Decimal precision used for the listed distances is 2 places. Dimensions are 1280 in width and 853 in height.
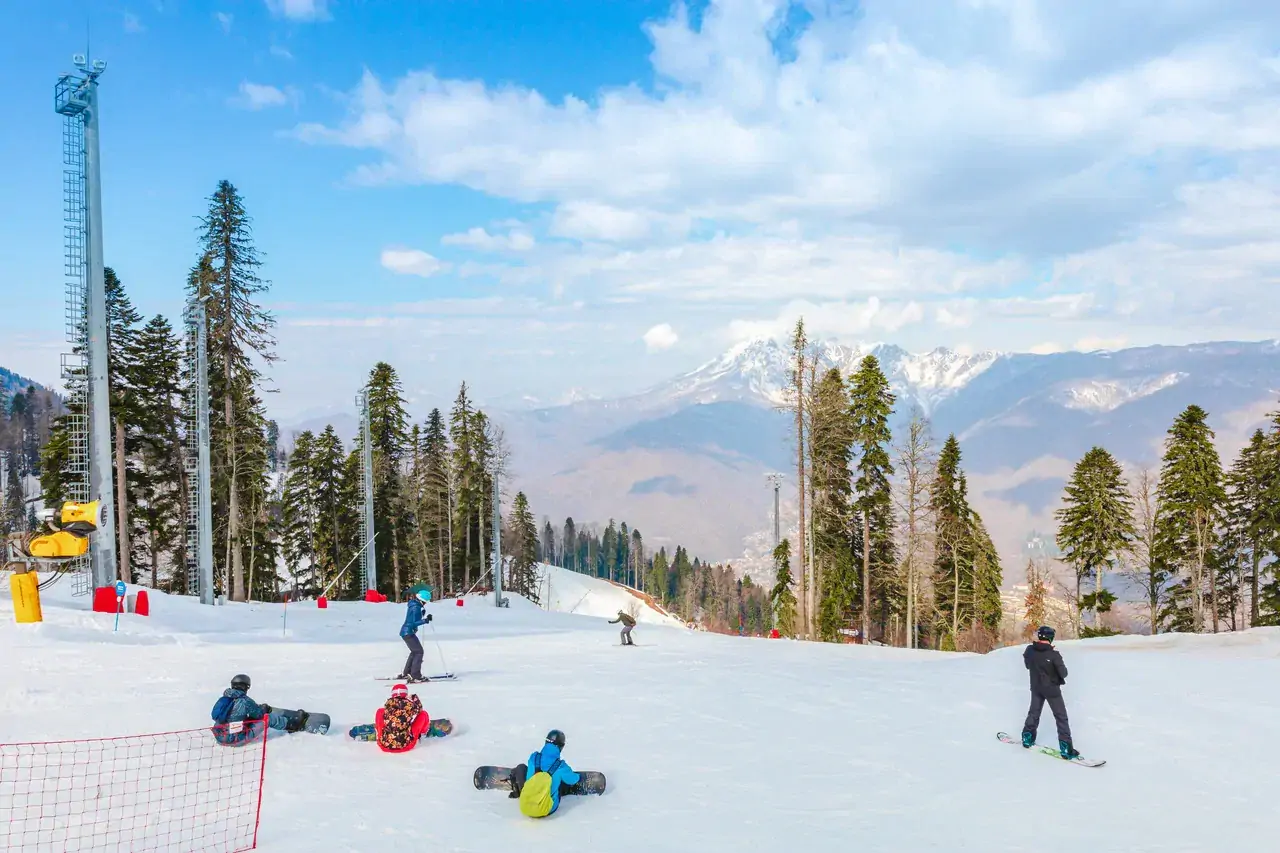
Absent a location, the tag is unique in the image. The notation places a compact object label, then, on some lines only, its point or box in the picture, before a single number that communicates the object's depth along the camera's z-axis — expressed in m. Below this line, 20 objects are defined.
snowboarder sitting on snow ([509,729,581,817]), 8.45
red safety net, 7.96
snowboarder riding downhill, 10.70
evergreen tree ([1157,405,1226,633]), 37.25
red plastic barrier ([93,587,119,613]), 20.38
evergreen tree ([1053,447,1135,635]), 40.12
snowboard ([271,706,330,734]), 11.47
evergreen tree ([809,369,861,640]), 35.31
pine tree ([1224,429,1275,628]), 37.53
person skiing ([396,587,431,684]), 14.35
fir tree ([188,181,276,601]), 34.22
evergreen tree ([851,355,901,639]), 38.12
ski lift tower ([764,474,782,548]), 44.80
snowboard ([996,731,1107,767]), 10.47
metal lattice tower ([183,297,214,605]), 26.01
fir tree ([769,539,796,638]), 41.94
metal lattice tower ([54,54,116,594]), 22.73
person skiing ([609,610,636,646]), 23.30
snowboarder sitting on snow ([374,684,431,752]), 10.74
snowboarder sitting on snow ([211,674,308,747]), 10.67
